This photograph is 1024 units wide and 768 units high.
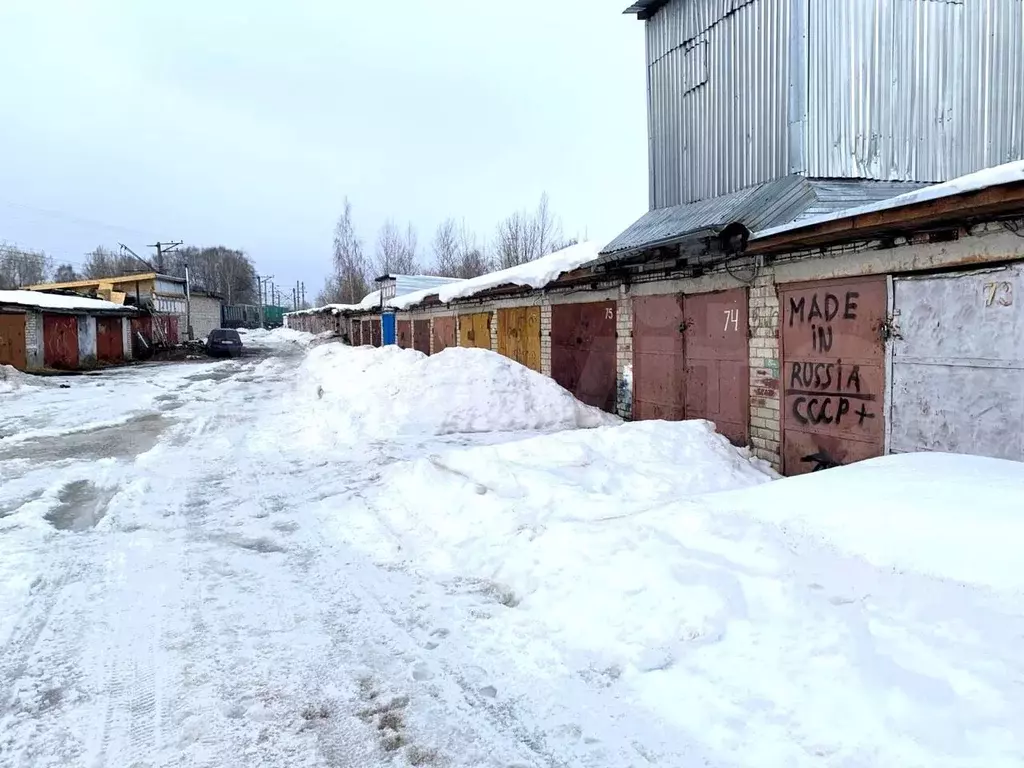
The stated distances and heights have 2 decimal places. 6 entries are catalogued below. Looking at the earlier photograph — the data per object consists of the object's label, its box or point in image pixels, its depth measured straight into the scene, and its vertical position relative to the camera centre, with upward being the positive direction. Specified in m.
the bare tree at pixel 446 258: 51.81 +7.60
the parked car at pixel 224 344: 37.78 +0.68
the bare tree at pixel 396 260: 57.47 +8.33
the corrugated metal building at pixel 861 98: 8.80 +3.47
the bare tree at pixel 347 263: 60.09 +8.51
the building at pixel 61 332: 25.15 +1.25
